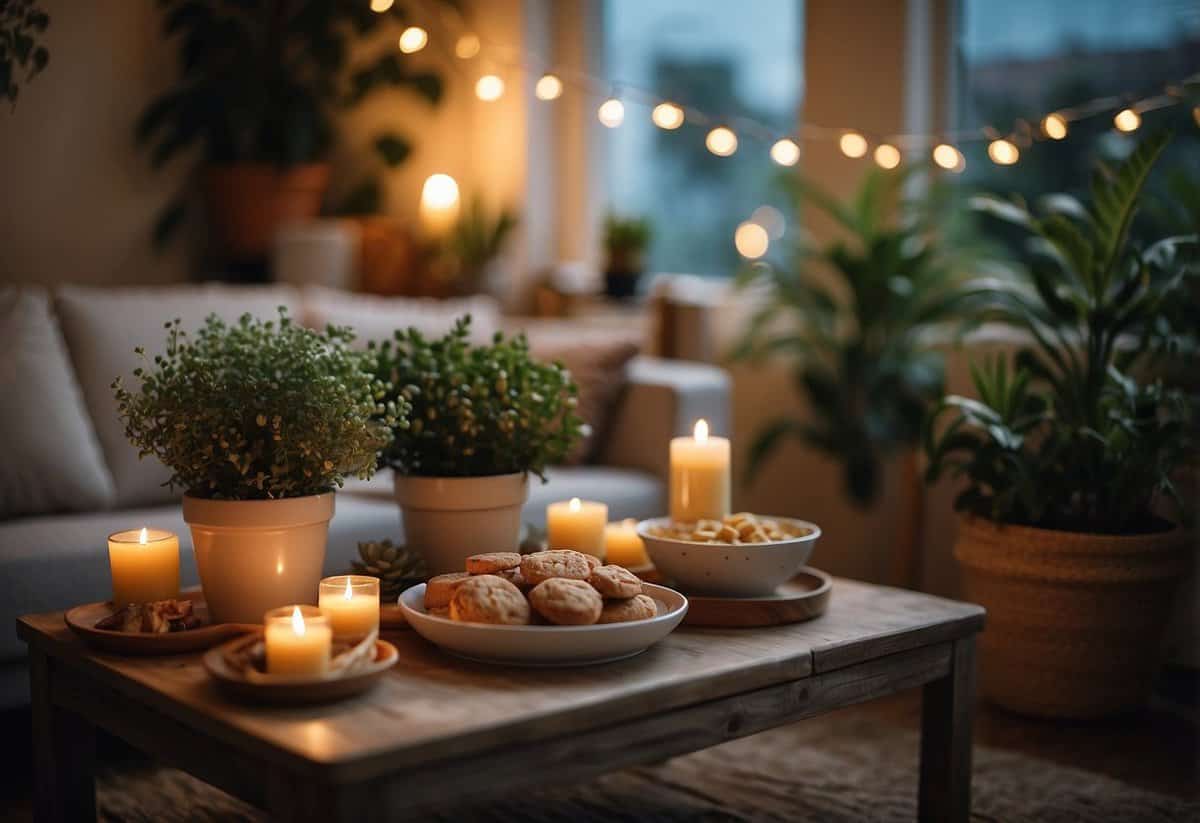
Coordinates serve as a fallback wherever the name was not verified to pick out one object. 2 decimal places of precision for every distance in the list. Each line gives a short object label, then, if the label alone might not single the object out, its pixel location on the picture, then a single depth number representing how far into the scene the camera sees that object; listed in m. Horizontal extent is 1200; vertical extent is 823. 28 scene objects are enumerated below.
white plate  1.50
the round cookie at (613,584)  1.58
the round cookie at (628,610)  1.56
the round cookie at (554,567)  1.62
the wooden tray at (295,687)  1.39
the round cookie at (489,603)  1.53
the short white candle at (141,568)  1.72
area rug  2.15
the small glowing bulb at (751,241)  3.89
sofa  2.24
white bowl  1.81
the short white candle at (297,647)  1.41
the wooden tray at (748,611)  1.76
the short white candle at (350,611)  1.57
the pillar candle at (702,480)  1.97
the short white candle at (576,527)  1.98
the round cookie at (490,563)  1.67
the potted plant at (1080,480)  2.45
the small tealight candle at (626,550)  2.03
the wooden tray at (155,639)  1.58
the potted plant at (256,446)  1.63
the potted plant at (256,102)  4.07
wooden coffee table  1.30
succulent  1.83
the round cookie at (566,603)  1.52
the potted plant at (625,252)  3.83
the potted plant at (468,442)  1.86
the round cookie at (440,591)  1.62
